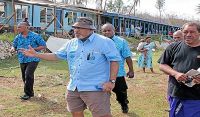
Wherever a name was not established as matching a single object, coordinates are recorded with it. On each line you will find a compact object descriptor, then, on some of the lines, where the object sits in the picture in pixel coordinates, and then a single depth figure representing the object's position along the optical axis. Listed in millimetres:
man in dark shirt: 4105
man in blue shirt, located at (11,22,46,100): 7695
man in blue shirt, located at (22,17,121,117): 4504
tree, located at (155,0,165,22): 73000
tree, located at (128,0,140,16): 59394
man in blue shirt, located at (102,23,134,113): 6336
